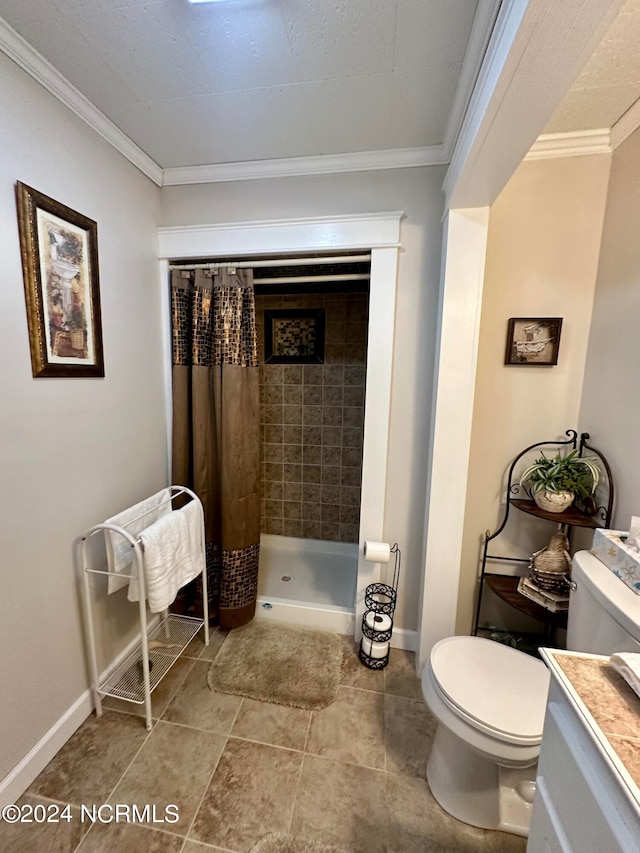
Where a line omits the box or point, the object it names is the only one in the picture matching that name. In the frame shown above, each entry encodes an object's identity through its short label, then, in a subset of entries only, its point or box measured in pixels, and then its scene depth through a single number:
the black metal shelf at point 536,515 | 1.42
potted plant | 1.45
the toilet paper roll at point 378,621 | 1.72
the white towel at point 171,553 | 1.36
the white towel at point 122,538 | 1.39
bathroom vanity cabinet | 0.49
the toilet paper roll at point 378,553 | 1.69
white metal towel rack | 1.33
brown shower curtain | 1.77
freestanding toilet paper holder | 1.71
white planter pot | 1.45
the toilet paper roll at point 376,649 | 1.71
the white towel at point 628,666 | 0.62
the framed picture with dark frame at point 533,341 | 1.55
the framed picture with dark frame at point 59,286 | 1.14
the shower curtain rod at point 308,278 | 1.66
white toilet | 0.99
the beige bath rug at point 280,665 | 1.57
